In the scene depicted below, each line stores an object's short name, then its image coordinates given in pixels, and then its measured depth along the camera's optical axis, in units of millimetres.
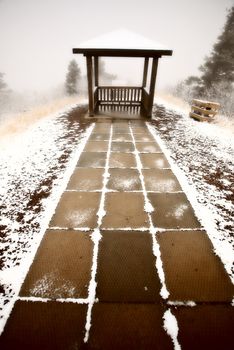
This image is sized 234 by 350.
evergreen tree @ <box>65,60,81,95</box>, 20031
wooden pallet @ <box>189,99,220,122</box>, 8547
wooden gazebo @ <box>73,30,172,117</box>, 6914
